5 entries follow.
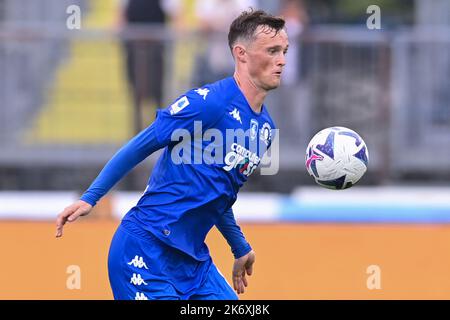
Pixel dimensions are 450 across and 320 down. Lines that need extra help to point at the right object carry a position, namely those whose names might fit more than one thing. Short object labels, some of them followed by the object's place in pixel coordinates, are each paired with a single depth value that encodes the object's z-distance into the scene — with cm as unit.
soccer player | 552
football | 598
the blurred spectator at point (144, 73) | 1211
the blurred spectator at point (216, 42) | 1204
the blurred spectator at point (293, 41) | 1218
